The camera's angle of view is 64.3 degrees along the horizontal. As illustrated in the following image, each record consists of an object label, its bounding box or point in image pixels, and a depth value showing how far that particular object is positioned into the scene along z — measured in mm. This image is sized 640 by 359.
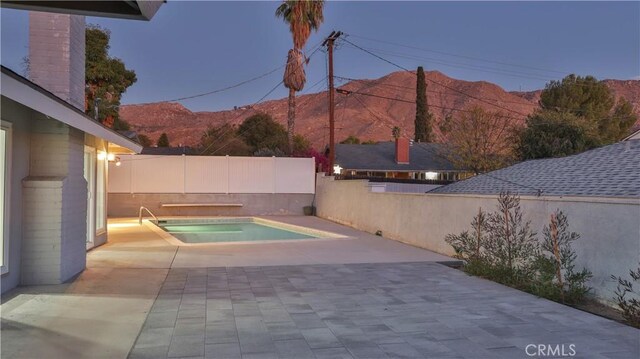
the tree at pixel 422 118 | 45688
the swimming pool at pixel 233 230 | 16120
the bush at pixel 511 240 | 7562
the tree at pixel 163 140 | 56550
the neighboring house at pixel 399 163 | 34812
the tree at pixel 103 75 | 29844
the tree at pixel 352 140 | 59531
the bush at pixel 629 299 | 5332
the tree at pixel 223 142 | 40656
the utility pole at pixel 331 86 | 21062
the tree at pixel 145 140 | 52925
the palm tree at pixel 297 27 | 26297
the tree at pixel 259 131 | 43156
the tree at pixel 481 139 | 31203
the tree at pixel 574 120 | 26281
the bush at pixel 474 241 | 8571
